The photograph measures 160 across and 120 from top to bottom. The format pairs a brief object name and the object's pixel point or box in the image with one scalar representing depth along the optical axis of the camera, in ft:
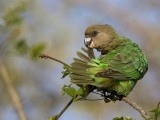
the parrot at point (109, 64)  29.55
